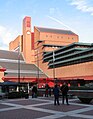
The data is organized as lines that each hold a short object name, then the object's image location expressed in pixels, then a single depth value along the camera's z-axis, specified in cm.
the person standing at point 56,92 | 2003
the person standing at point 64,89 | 2015
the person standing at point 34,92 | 2893
